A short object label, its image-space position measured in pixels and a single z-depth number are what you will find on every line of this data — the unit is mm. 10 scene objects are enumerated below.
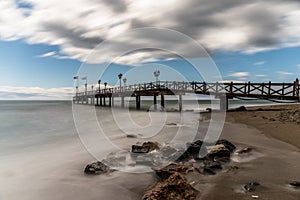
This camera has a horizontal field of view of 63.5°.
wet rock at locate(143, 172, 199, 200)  4934
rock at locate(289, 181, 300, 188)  5411
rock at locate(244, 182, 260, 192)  5357
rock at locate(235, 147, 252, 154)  8504
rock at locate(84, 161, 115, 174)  7359
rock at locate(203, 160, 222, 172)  6786
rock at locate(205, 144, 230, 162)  7701
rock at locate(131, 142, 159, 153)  8992
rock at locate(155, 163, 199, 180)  6355
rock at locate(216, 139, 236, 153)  8735
